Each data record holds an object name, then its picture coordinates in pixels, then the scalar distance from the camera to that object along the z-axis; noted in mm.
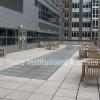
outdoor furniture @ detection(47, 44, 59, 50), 15727
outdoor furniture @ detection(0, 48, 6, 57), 9468
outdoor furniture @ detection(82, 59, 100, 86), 4175
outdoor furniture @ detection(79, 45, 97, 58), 8128
